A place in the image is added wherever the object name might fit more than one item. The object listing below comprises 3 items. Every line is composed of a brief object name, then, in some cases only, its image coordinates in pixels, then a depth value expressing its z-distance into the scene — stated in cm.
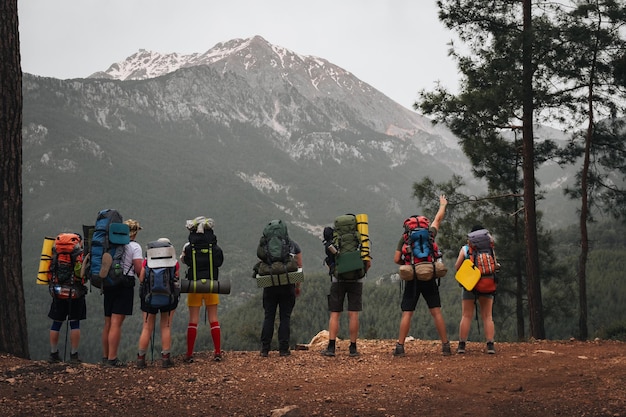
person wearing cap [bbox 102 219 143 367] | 747
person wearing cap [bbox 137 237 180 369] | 732
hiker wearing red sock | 775
